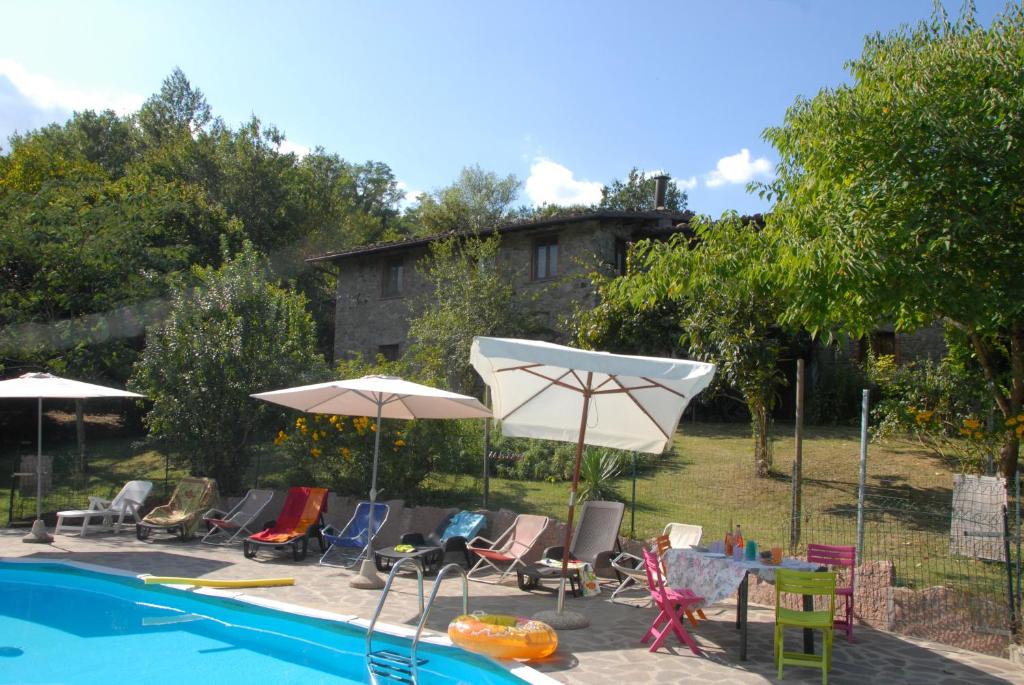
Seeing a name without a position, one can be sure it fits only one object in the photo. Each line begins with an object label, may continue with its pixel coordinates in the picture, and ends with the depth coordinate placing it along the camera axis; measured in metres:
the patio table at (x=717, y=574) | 6.47
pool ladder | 5.88
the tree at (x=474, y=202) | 38.62
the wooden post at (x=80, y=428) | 16.28
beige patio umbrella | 9.12
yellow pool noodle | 8.74
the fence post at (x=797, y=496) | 9.09
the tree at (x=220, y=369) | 13.55
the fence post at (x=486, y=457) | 11.30
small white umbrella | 10.85
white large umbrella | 7.59
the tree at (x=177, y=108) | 42.97
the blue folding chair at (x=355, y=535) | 10.46
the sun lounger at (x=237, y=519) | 11.53
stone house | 20.38
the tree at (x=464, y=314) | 18.38
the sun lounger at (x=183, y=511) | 11.61
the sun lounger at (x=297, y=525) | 10.49
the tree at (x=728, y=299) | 11.00
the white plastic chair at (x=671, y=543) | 8.51
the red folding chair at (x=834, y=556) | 7.52
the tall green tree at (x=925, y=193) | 8.88
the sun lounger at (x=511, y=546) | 9.52
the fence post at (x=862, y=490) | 8.38
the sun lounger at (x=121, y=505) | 12.41
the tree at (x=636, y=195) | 47.62
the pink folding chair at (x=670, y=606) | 6.59
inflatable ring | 6.20
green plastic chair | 5.95
